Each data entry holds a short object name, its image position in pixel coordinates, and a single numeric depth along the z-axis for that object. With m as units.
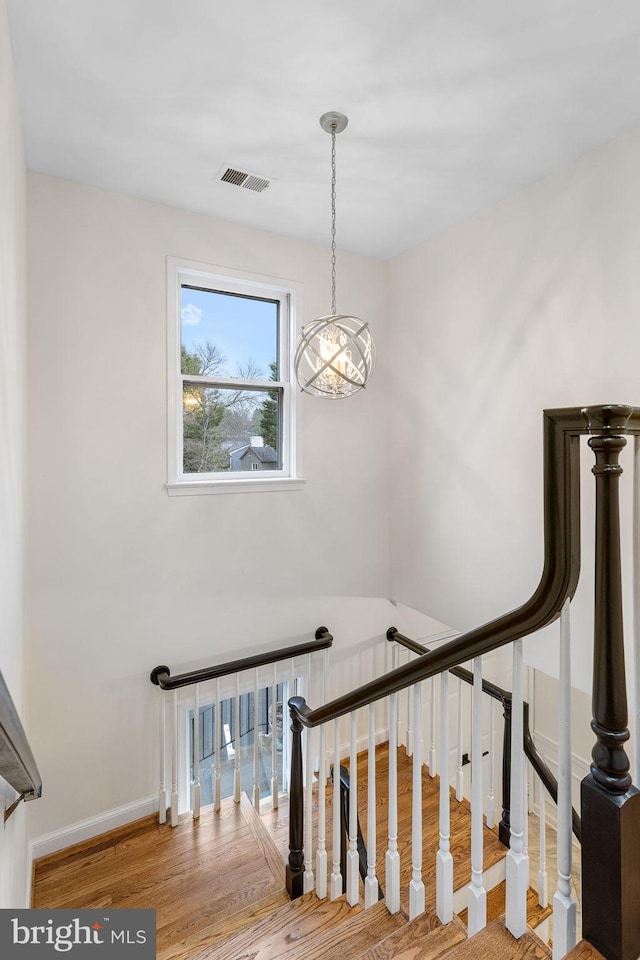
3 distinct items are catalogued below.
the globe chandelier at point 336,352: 2.13
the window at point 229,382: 2.88
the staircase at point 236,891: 1.43
